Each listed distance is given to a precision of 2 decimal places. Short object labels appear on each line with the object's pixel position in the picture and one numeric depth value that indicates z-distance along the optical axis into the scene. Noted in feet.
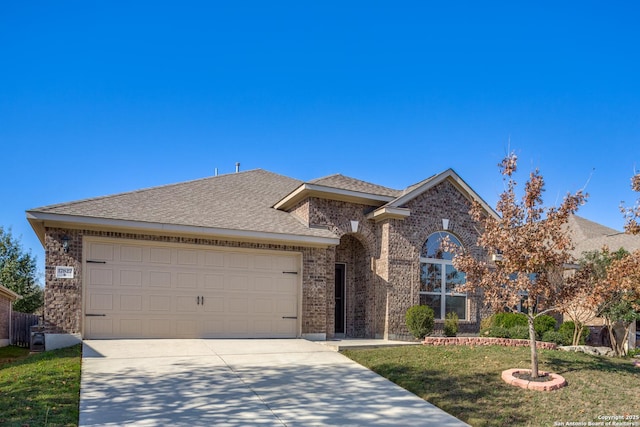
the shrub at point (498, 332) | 46.85
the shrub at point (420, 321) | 45.93
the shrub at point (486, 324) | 49.36
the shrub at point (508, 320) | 50.62
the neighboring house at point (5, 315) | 64.85
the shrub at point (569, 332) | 51.83
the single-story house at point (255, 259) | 39.81
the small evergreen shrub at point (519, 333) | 46.06
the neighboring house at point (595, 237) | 74.95
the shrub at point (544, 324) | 51.77
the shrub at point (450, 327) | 48.21
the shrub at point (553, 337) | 47.83
